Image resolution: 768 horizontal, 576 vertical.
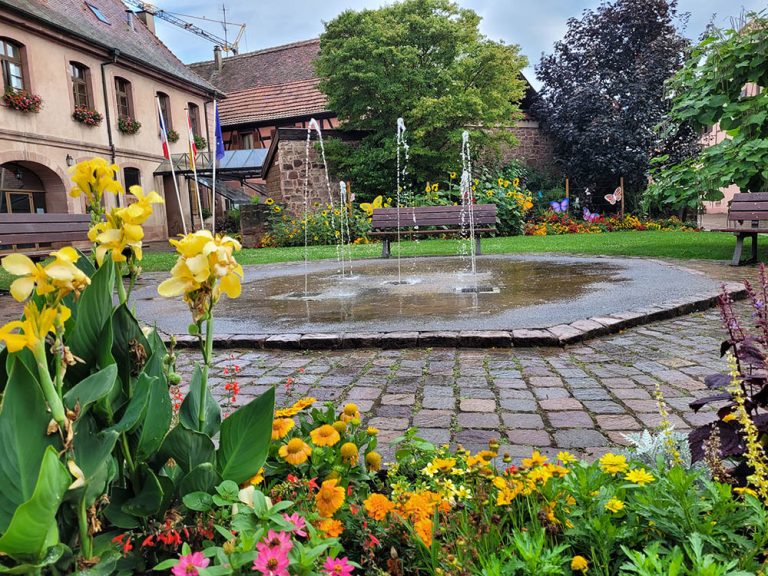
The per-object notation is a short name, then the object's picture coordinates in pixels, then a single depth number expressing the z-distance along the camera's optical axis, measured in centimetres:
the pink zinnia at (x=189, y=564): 99
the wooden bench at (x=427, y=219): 1080
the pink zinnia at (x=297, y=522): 119
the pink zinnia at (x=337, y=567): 108
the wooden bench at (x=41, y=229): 735
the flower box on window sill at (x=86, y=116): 1850
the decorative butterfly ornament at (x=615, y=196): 1926
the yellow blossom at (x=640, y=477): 142
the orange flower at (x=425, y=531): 141
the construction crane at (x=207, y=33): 3986
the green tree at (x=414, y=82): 1750
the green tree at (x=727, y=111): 796
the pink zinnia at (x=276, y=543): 102
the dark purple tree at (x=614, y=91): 1953
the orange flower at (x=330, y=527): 137
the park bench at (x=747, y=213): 785
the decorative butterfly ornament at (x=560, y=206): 1892
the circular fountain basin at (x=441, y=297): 475
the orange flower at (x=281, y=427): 169
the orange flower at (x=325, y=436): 165
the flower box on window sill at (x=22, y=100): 1602
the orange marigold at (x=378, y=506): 146
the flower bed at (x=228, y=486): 101
